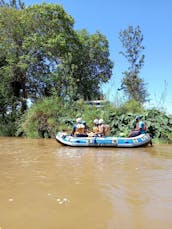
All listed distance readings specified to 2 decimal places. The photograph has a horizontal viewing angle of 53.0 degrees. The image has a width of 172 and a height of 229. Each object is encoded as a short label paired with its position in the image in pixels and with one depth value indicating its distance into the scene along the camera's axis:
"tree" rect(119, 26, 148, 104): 14.11
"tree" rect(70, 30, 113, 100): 14.56
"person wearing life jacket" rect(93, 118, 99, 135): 8.30
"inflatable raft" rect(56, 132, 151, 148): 7.55
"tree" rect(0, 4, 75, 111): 13.13
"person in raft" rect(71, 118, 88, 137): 8.22
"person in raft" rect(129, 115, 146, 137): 7.87
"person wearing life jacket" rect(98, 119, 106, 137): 8.22
